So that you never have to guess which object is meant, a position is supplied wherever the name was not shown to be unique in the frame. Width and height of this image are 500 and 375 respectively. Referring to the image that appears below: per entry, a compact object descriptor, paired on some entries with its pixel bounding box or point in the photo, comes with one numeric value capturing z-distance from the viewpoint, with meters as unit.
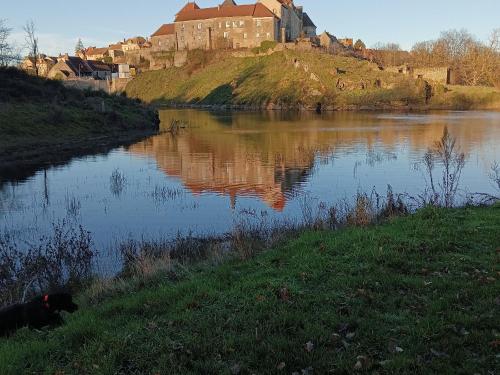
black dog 7.09
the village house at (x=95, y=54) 183.98
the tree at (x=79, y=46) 191.00
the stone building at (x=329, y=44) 128.77
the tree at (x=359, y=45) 167.65
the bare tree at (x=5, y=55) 59.96
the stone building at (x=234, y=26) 128.88
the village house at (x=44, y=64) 128.75
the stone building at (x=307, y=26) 150.04
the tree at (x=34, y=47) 73.38
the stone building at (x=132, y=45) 177.81
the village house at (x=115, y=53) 173.25
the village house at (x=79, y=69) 122.75
